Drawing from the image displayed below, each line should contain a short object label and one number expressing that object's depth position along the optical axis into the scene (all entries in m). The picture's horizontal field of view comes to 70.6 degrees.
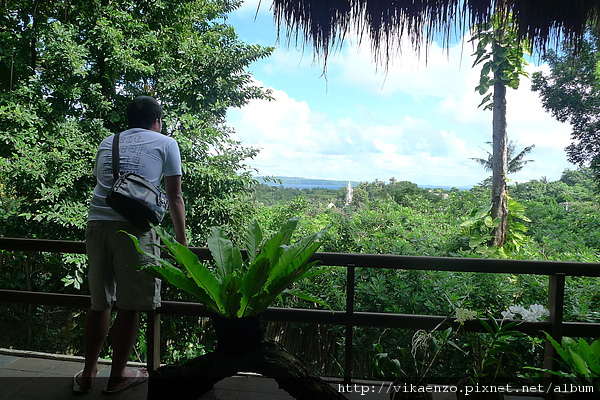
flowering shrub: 1.58
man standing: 1.74
